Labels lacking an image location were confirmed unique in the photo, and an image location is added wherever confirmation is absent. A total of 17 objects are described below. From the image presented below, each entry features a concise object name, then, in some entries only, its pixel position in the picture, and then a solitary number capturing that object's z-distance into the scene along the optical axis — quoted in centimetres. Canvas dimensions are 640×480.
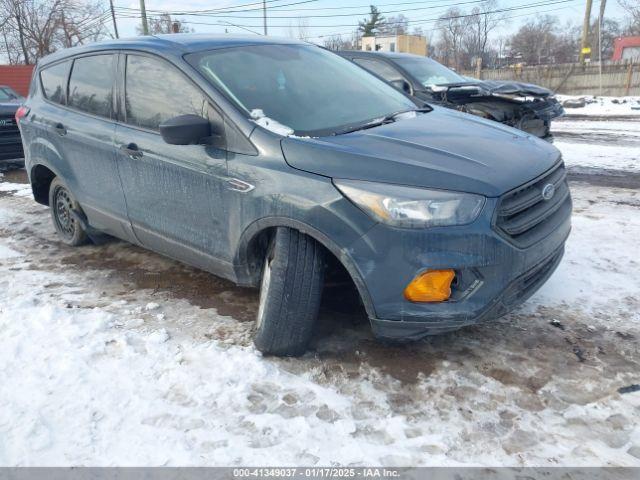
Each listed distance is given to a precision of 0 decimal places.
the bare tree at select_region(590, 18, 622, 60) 6312
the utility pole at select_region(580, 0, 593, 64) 2848
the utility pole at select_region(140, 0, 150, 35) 3058
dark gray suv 253
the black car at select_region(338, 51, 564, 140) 725
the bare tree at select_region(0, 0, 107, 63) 3556
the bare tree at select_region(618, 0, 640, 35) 3850
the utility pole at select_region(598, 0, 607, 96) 2915
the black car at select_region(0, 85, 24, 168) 876
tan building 5122
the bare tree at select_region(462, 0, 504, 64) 6999
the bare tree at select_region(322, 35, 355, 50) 5806
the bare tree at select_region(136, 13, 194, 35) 3941
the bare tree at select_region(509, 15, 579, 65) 6744
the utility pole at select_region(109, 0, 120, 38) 3796
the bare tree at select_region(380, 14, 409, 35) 6350
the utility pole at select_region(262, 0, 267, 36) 3845
